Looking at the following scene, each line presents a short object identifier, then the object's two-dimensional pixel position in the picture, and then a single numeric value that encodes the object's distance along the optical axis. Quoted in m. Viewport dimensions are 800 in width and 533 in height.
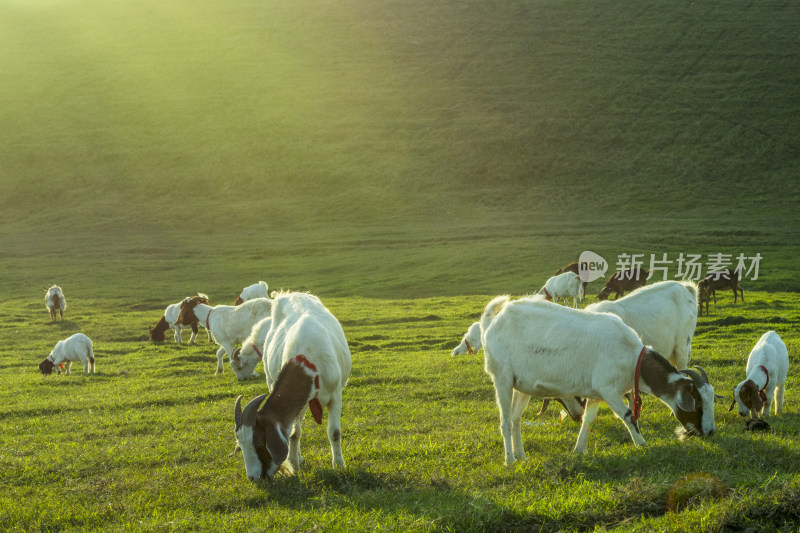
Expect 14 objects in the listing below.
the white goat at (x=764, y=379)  10.65
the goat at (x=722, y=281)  27.45
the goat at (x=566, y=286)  29.02
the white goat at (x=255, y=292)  28.59
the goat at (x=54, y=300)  29.81
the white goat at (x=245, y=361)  16.33
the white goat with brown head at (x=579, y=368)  8.45
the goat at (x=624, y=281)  29.44
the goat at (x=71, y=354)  19.97
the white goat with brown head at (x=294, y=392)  8.04
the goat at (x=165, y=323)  25.02
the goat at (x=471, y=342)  19.88
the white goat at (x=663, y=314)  11.79
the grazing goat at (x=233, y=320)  18.44
